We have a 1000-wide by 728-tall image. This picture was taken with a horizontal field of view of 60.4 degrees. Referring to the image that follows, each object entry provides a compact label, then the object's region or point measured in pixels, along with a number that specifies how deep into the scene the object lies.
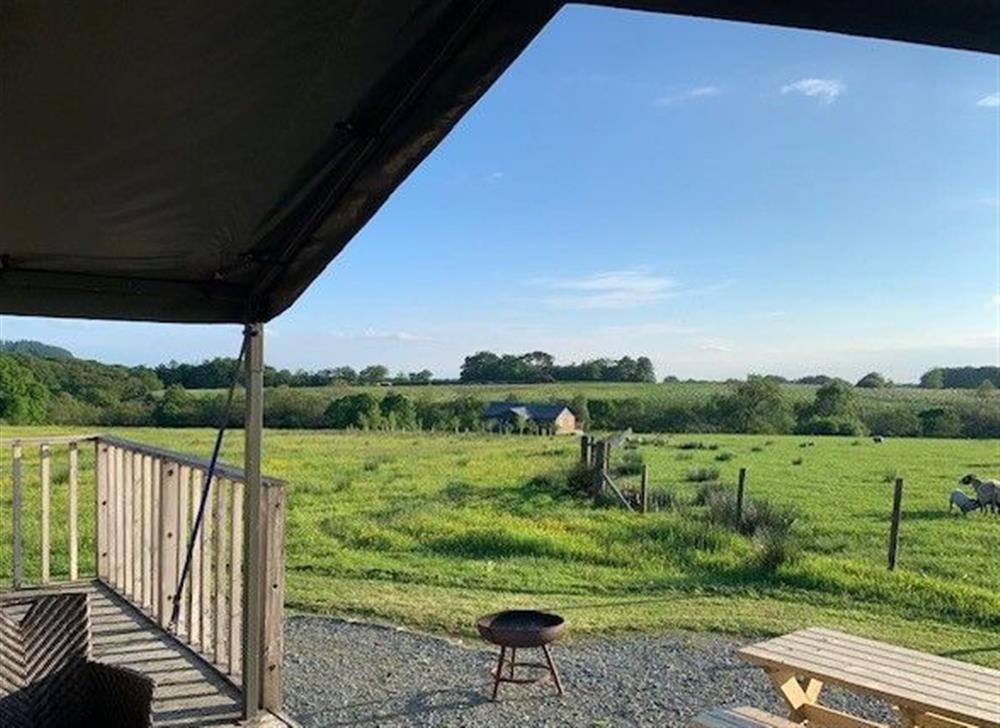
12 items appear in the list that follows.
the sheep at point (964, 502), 14.53
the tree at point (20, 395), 17.19
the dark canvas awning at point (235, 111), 1.30
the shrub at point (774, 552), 8.40
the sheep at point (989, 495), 14.38
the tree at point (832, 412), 29.02
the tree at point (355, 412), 24.12
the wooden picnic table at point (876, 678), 3.19
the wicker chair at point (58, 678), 2.15
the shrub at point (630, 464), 16.47
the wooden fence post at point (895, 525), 8.50
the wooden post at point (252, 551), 3.35
